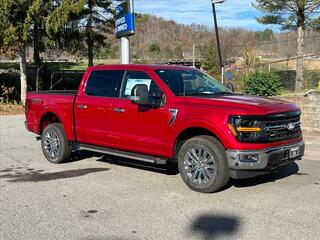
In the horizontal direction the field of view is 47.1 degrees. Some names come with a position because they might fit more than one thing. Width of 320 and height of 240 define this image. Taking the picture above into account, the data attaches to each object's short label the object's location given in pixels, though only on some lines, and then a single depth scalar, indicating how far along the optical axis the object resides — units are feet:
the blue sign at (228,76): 48.76
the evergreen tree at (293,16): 62.17
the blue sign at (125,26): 36.87
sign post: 36.96
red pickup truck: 15.93
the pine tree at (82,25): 50.82
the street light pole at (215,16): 46.56
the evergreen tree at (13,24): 48.82
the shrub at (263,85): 37.67
